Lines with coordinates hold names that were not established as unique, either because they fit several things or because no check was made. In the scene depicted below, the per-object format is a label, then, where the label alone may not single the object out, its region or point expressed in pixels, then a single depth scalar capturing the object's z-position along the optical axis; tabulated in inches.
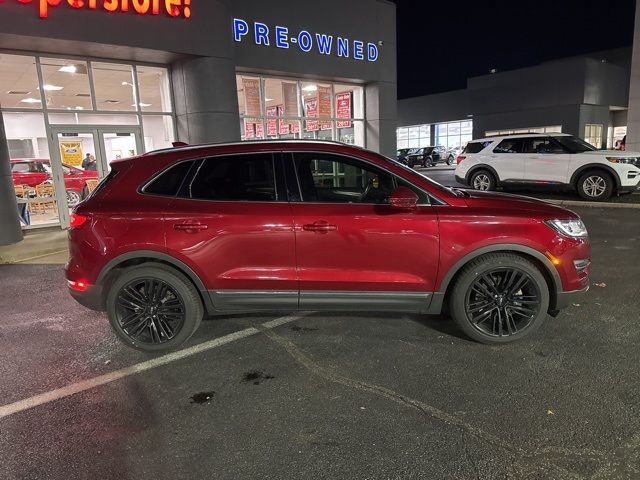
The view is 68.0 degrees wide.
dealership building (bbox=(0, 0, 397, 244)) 389.7
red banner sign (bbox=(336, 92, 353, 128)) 655.8
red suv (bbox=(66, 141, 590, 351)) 157.8
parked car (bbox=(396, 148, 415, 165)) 1414.9
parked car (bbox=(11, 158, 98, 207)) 431.5
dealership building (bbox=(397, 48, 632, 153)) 1341.0
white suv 466.3
